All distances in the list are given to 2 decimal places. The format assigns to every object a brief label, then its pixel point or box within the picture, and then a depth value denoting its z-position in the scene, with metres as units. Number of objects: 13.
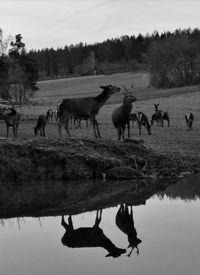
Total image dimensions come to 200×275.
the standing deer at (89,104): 20.16
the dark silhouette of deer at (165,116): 35.04
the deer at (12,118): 25.28
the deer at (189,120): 31.98
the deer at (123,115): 21.02
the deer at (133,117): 30.18
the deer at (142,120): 28.47
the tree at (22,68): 77.12
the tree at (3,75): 58.48
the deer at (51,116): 39.38
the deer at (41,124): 26.53
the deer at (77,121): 21.03
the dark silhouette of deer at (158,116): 34.92
